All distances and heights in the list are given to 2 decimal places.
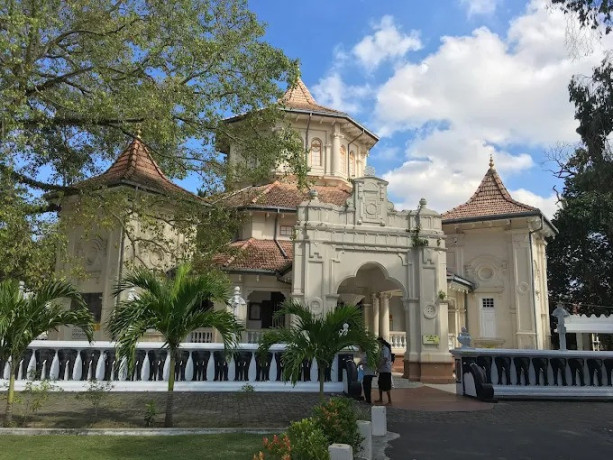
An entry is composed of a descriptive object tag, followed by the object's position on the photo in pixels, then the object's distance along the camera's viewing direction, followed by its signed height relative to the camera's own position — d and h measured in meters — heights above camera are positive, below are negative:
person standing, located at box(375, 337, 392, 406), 12.08 -0.67
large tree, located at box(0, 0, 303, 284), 11.20 +6.04
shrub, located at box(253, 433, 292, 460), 5.01 -1.02
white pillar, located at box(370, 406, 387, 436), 8.24 -1.25
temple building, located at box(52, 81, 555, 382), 17.61 +3.16
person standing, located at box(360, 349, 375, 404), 12.07 -0.96
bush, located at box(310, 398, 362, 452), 6.38 -0.99
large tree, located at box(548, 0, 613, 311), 33.94 +6.46
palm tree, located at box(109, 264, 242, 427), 8.32 +0.39
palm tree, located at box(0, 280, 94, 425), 8.34 +0.29
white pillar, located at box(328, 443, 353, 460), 5.29 -1.10
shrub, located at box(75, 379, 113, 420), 8.92 -1.09
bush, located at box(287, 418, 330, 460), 5.02 -0.99
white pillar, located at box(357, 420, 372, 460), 6.76 -1.22
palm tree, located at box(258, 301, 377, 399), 9.01 +0.05
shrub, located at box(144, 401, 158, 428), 8.39 -1.21
